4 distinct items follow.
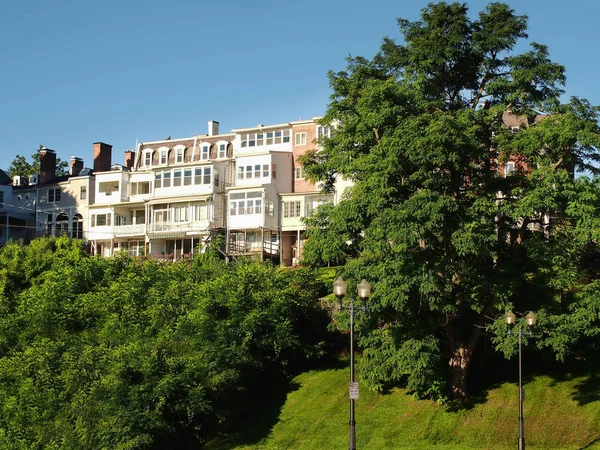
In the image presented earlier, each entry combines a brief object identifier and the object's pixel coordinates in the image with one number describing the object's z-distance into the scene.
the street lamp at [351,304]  26.12
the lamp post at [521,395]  30.59
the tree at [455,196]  35.06
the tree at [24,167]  100.94
